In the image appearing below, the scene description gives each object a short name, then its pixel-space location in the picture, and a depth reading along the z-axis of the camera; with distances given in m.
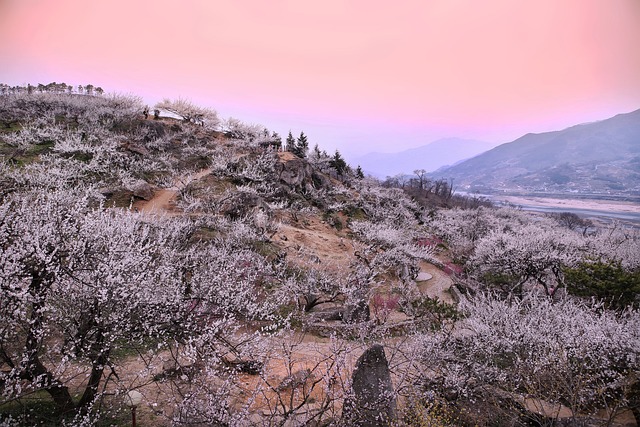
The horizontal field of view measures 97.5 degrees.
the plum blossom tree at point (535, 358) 7.59
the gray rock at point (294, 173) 34.94
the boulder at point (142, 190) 23.23
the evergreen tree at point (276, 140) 44.03
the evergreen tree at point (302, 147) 49.43
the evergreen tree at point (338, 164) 52.16
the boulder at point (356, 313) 13.23
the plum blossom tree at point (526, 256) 16.97
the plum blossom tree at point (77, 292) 4.86
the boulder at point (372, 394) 6.22
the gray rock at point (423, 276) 22.65
